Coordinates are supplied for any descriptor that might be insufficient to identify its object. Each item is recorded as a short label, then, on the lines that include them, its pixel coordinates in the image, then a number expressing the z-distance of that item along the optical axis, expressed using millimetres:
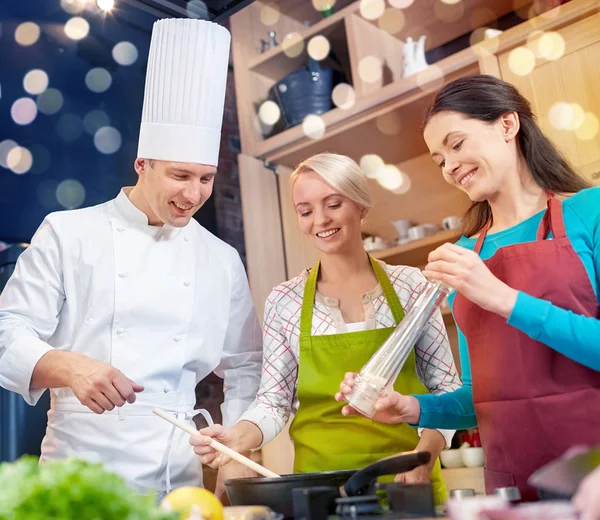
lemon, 770
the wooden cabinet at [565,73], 2320
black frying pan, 914
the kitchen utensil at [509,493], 846
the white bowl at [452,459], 2674
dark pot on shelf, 3062
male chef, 1634
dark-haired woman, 1159
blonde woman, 1616
